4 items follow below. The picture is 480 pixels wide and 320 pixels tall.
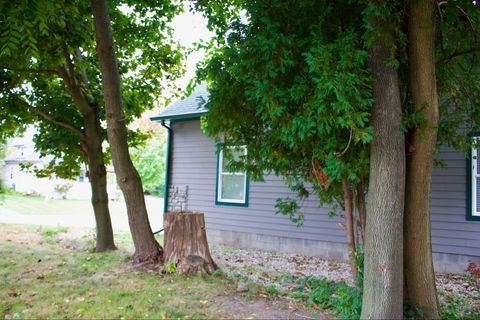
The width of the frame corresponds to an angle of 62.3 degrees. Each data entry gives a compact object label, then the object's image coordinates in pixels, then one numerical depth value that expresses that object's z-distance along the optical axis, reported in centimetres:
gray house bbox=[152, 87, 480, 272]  757
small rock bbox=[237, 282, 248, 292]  511
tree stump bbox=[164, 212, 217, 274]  581
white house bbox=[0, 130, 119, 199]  2848
